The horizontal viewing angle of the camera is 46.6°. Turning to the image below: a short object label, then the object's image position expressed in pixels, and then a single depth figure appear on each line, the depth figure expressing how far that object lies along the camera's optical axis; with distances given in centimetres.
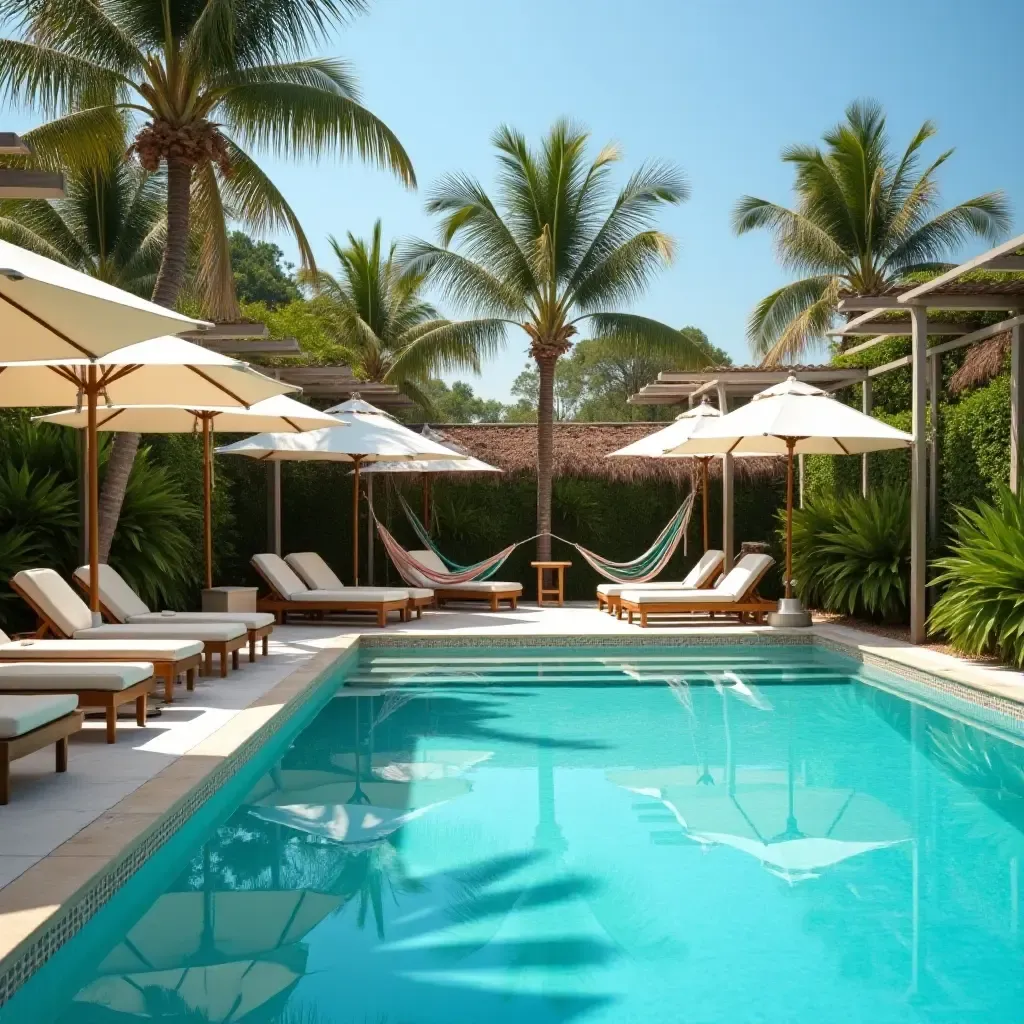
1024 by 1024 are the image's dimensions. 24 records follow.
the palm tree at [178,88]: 1180
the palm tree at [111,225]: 2445
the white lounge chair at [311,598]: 1280
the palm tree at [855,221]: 2247
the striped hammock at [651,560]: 1467
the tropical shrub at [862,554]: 1216
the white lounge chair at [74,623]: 761
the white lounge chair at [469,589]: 1502
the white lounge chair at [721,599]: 1287
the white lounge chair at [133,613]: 892
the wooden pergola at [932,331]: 1002
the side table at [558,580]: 1611
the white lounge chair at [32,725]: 490
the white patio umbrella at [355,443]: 1341
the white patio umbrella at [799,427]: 1127
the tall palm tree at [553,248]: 1798
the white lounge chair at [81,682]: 605
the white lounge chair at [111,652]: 689
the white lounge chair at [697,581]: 1391
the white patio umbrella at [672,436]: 1452
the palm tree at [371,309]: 2641
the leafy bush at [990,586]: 885
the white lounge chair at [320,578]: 1366
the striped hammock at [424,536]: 1534
